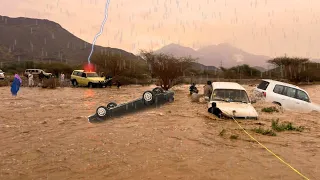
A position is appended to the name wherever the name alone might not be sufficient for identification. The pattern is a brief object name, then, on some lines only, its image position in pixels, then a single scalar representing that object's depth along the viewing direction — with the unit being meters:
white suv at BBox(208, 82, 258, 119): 9.80
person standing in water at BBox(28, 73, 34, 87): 28.77
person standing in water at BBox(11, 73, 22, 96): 19.31
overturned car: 8.85
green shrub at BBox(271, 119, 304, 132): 9.13
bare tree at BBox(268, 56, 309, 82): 37.75
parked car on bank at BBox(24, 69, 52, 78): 39.15
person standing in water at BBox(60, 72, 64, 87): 30.59
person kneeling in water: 10.21
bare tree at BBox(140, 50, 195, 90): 27.02
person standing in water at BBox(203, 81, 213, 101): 14.92
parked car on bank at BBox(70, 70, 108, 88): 28.55
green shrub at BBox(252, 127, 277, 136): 8.48
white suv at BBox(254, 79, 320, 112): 12.69
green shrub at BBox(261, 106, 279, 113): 12.14
